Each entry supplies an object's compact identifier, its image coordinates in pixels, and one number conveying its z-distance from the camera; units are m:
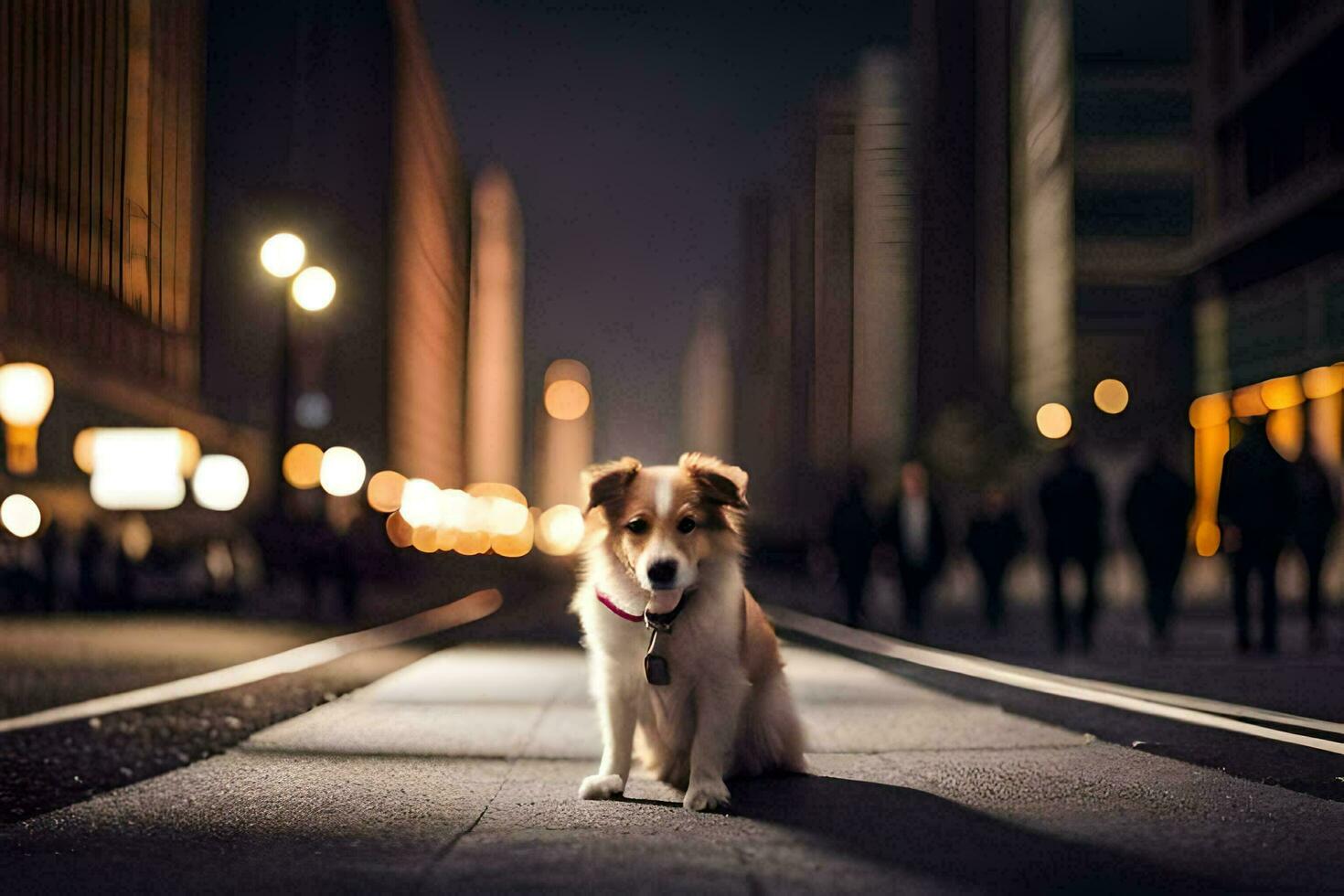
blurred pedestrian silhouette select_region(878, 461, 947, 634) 18.20
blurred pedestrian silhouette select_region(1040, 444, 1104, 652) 14.38
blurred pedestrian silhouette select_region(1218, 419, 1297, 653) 13.58
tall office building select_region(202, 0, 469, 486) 70.88
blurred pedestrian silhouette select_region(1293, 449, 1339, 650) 14.30
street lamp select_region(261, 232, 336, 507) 22.62
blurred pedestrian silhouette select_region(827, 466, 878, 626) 18.72
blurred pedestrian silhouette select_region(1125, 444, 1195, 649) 14.73
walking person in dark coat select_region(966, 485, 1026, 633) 18.75
